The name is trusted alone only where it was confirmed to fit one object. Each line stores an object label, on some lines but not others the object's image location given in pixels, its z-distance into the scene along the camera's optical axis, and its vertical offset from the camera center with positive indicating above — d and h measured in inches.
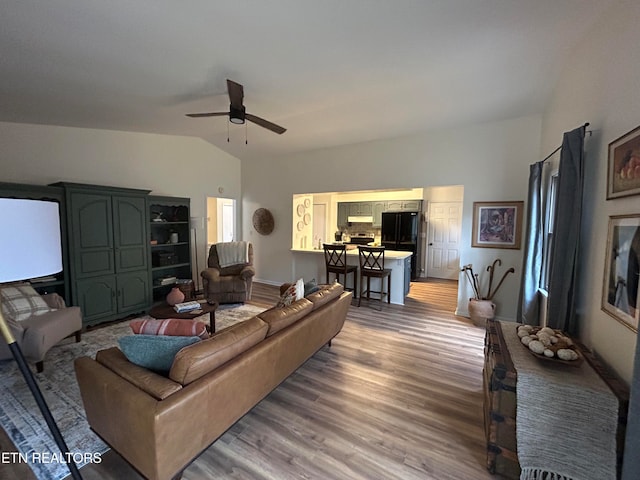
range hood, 295.9 +7.6
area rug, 65.7 -56.5
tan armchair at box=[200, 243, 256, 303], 179.5 -41.5
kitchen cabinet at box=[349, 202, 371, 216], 296.0 +19.4
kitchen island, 188.9 -32.5
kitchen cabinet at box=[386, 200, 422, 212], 270.8 +21.2
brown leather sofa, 50.8 -35.4
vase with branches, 151.7 -40.6
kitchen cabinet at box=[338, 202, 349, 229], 308.5 +13.1
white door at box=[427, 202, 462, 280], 274.1 -12.5
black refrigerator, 262.2 -5.7
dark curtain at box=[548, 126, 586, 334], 83.6 -1.3
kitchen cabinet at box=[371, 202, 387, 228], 287.3 +16.1
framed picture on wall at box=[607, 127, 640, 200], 60.1 +15.4
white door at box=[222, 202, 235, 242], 307.7 +2.4
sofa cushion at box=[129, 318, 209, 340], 65.7 -25.8
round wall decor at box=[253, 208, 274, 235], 243.9 +2.6
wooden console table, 61.7 -42.9
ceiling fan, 97.4 +44.8
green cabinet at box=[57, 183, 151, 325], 139.3 -16.4
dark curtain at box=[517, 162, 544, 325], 119.8 -11.4
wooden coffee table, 117.5 -39.9
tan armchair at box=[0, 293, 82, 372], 96.3 -41.4
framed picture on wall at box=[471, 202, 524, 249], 153.4 +2.5
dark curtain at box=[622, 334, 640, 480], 44.9 -34.4
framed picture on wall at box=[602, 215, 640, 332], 58.6 -9.2
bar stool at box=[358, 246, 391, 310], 179.0 -28.2
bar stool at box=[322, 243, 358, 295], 189.5 -26.7
